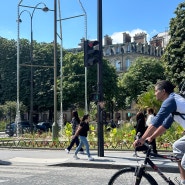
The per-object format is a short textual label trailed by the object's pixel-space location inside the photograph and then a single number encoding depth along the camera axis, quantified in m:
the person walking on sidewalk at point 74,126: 16.73
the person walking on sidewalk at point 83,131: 14.44
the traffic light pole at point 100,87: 14.15
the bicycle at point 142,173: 5.83
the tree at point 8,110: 48.22
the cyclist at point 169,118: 5.69
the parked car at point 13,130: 28.17
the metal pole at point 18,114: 23.81
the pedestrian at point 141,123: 15.12
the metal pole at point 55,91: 22.00
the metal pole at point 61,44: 25.08
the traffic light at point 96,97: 14.12
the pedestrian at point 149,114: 15.39
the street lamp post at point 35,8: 23.89
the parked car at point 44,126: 45.09
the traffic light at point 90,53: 14.26
